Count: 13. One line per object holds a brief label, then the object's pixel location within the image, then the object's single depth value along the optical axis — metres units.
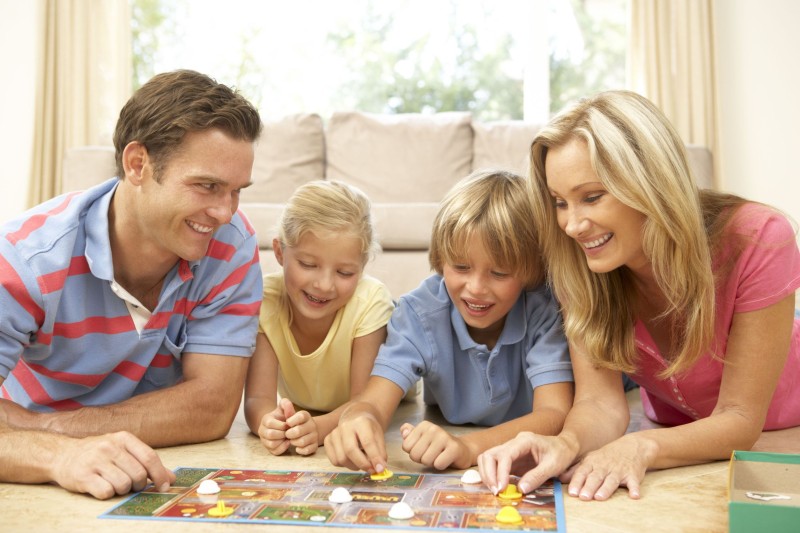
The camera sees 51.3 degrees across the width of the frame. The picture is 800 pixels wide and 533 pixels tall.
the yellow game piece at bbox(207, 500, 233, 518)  1.32
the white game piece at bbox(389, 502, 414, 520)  1.31
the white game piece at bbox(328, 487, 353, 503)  1.39
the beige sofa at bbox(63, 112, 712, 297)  4.35
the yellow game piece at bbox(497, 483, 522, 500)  1.41
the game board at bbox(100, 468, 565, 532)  1.30
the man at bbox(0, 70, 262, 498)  1.66
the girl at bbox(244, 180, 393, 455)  2.08
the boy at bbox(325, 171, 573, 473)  1.85
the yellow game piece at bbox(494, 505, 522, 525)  1.28
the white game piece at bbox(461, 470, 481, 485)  1.51
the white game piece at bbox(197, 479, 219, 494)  1.44
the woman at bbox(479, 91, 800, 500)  1.55
